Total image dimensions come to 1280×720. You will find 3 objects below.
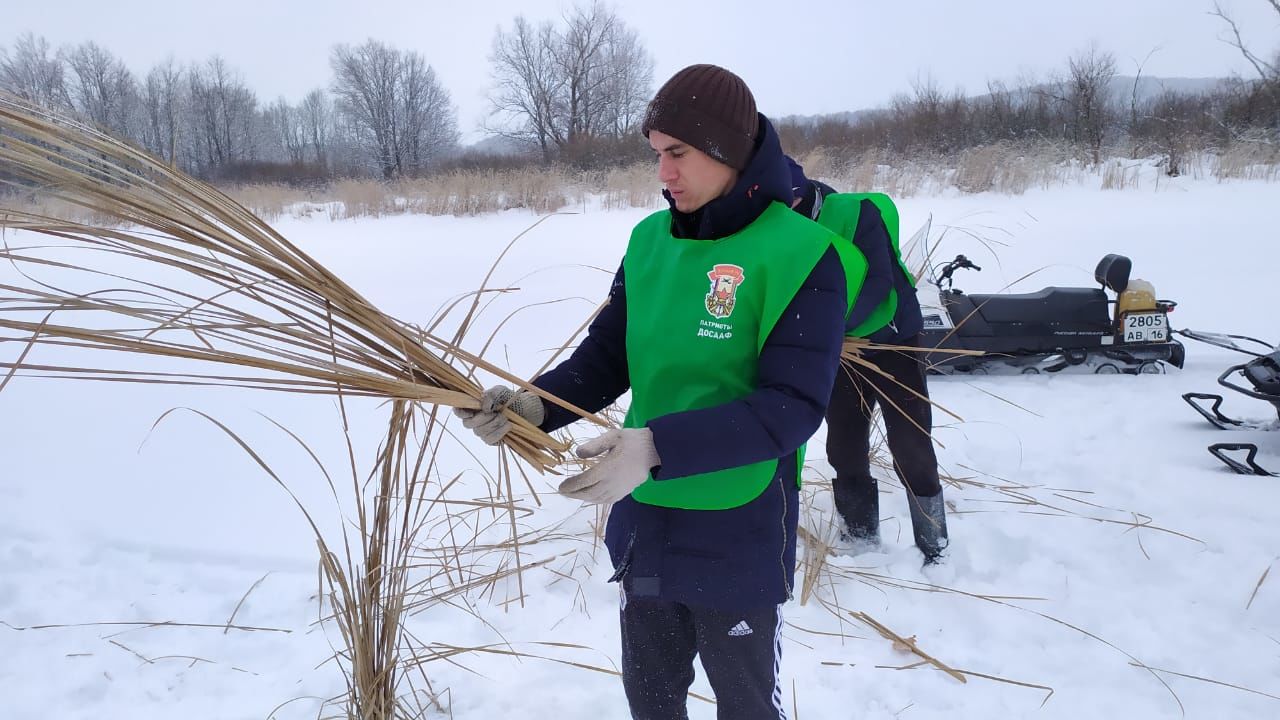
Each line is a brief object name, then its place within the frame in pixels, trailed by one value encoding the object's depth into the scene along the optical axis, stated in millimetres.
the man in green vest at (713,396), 995
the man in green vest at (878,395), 2158
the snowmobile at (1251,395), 3035
